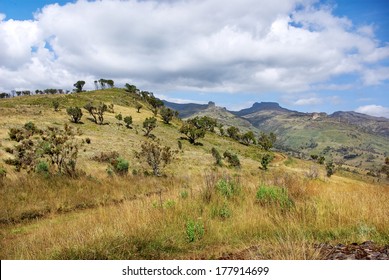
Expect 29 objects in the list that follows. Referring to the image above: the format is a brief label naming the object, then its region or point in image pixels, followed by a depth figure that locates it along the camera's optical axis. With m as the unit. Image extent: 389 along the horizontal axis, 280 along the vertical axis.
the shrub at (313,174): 14.82
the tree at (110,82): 168.75
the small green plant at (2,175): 13.31
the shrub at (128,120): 84.04
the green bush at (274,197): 8.03
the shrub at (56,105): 86.45
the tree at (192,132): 85.75
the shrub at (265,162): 68.39
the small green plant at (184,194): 9.29
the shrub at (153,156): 39.04
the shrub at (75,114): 74.06
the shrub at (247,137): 120.69
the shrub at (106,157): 43.88
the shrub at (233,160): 65.08
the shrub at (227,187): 9.36
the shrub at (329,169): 79.78
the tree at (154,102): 147.75
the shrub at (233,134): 126.14
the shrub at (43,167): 18.81
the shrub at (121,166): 32.20
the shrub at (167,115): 105.19
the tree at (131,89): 159.05
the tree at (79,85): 154.01
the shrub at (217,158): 62.33
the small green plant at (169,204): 8.21
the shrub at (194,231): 6.35
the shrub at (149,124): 80.75
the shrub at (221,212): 7.78
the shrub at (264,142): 114.69
